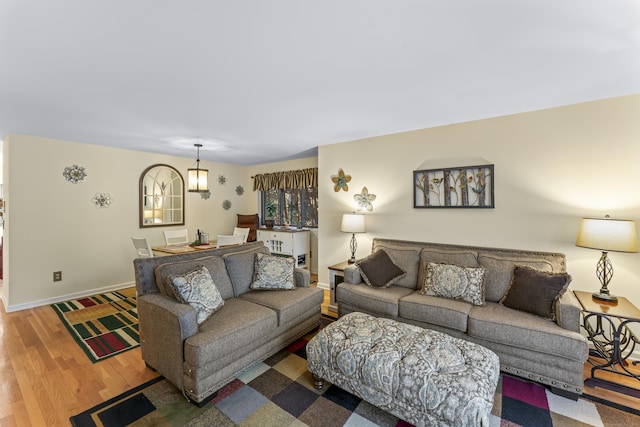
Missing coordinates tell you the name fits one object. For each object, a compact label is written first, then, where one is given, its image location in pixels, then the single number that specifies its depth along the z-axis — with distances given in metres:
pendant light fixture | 3.71
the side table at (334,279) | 3.47
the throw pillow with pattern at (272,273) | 2.91
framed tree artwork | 3.07
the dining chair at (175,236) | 4.61
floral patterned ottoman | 1.51
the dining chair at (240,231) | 5.02
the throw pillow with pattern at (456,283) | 2.61
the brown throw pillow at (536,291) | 2.25
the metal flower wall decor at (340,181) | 4.12
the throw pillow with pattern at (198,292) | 2.15
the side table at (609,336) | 2.00
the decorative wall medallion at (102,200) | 4.26
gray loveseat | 1.91
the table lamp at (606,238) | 2.13
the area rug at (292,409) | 1.77
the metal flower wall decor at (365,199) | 3.90
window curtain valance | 5.09
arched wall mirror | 4.82
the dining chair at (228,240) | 4.04
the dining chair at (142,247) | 3.55
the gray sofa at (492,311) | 2.01
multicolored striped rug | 2.69
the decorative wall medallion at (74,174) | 3.98
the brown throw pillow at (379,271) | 3.07
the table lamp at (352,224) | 3.69
